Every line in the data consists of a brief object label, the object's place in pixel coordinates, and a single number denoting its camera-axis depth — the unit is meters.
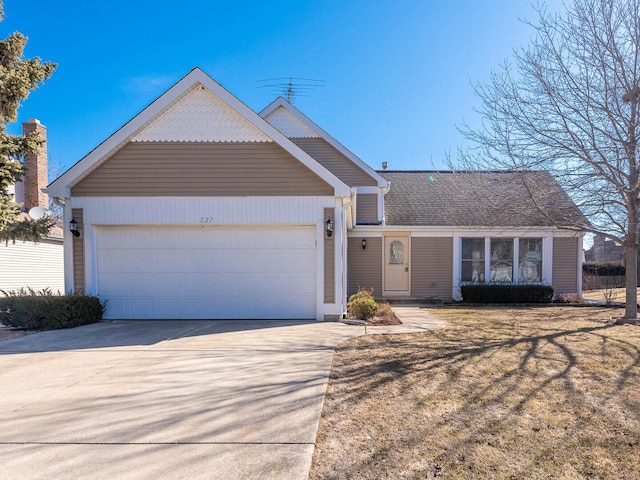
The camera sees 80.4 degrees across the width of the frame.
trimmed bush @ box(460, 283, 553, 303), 12.45
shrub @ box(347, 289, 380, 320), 8.62
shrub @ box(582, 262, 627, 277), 20.08
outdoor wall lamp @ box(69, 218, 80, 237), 8.39
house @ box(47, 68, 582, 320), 8.39
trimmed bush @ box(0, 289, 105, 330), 7.54
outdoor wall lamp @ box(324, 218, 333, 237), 8.36
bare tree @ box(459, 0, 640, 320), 7.64
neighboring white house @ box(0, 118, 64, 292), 12.93
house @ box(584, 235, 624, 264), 24.18
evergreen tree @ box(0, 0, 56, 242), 7.90
